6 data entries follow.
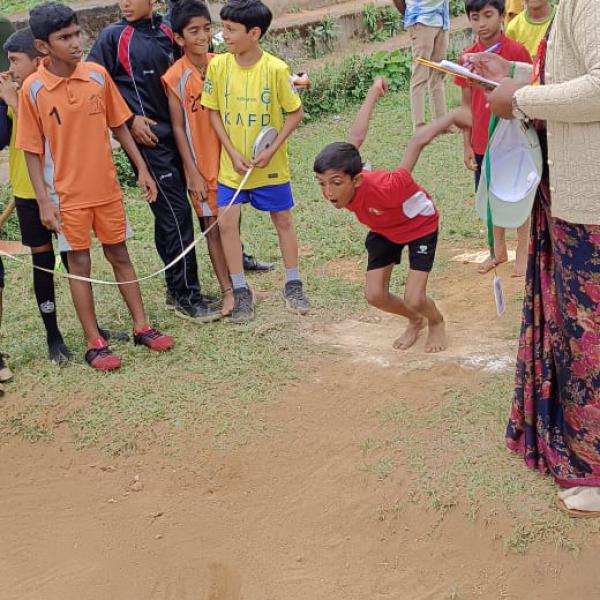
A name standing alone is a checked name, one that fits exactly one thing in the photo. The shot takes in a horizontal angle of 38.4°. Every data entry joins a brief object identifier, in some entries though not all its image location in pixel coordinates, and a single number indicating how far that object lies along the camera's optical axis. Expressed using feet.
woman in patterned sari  8.52
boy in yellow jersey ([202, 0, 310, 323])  15.15
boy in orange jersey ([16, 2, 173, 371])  13.56
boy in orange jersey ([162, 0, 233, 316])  15.19
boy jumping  12.93
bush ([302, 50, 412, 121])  31.76
